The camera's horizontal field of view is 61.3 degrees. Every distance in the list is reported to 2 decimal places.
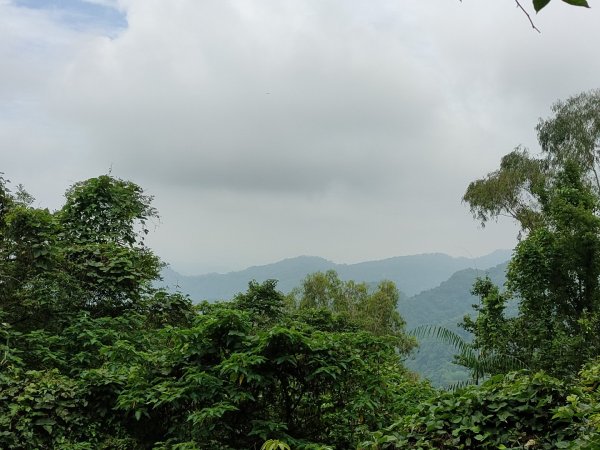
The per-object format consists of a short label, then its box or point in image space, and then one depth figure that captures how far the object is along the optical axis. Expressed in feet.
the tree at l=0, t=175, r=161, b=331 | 28.07
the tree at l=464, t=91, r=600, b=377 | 38.47
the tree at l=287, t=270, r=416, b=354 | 99.81
